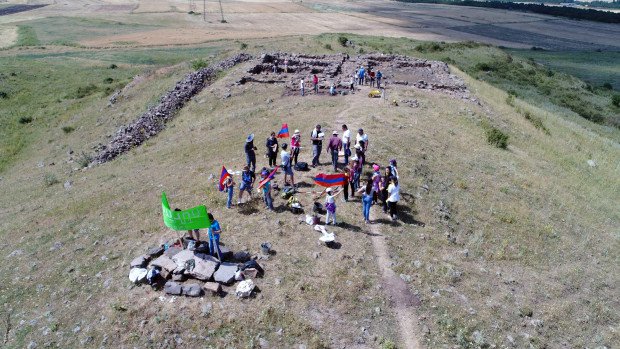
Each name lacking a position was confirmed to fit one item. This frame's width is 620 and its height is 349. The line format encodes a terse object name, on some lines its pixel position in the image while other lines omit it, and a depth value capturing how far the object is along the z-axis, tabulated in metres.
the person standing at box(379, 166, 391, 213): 16.83
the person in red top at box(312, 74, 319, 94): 34.28
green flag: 13.60
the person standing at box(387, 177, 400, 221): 16.45
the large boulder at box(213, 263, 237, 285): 13.27
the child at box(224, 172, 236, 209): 17.25
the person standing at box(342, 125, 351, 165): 20.09
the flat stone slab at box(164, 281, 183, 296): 13.09
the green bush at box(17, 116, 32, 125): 43.06
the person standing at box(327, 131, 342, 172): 19.19
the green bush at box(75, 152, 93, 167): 29.84
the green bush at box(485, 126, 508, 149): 28.67
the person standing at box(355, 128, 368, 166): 19.36
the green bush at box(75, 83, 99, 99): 49.16
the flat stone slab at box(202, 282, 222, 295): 12.96
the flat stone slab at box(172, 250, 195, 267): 13.85
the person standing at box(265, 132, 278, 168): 19.28
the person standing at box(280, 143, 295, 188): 17.80
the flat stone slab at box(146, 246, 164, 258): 14.95
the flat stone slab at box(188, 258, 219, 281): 13.38
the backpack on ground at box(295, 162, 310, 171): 20.16
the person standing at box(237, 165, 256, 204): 16.98
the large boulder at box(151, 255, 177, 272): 13.74
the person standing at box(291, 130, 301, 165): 19.52
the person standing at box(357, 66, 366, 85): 35.75
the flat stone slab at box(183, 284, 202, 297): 12.98
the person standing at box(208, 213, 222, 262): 13.68
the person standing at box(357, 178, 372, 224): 16.23
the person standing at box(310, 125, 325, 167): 19.80
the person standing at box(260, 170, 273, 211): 16.98
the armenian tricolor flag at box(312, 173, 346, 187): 17.06
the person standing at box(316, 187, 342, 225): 15.74
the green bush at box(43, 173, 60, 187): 27.24
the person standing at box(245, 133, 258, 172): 18.78
